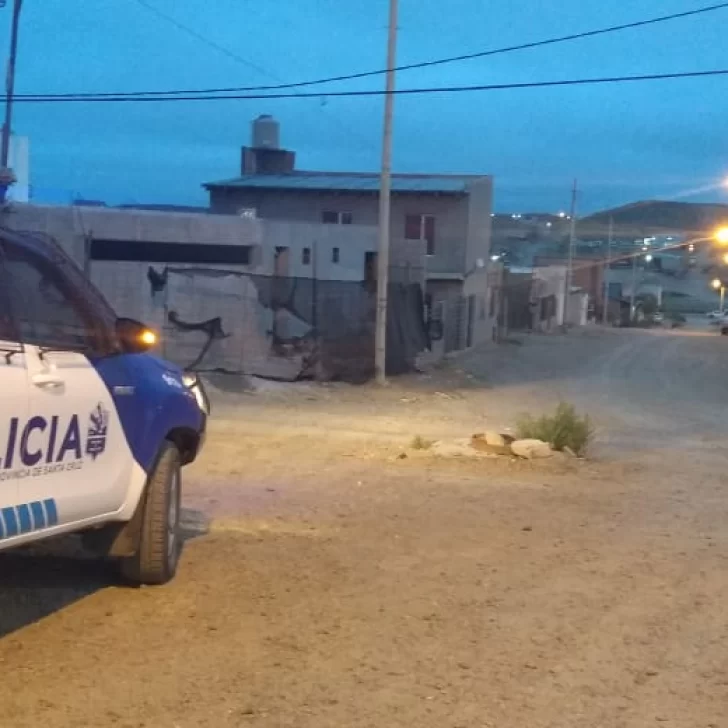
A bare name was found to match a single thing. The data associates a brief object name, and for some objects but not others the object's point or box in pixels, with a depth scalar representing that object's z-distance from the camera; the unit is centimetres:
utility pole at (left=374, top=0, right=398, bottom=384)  2472
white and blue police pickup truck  592
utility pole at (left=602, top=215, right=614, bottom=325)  9069
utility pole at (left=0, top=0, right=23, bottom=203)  2599
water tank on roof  5075
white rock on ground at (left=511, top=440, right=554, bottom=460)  1402
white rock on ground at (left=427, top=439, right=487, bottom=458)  1425
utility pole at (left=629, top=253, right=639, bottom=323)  9262
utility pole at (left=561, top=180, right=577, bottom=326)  6756
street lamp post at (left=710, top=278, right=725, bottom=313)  11011
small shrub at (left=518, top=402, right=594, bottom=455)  1463
